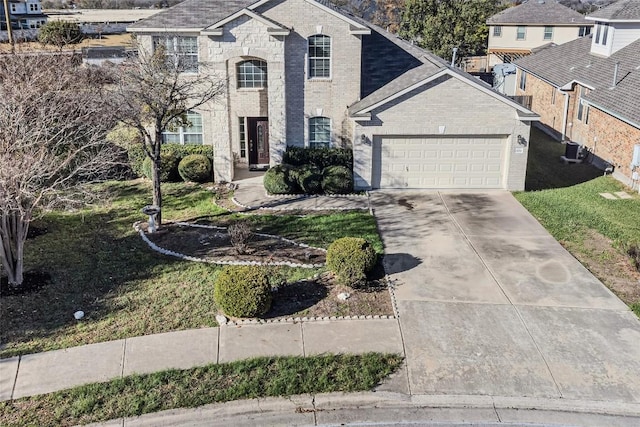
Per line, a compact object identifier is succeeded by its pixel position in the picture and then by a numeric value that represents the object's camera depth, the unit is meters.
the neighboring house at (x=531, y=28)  51.66
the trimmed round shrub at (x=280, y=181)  22.45
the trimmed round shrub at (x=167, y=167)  24.61
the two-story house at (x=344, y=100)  22.47
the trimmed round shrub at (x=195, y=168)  24.41
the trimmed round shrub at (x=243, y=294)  13.20
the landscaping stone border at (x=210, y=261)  16.28
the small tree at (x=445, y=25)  50.78
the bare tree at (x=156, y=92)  18.78
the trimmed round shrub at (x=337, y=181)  22.66
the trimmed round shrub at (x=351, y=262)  14.80
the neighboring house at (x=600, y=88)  24.61
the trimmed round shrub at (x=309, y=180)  22.72
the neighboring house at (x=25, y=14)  73.65
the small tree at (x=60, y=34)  48.03
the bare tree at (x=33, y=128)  14.50
